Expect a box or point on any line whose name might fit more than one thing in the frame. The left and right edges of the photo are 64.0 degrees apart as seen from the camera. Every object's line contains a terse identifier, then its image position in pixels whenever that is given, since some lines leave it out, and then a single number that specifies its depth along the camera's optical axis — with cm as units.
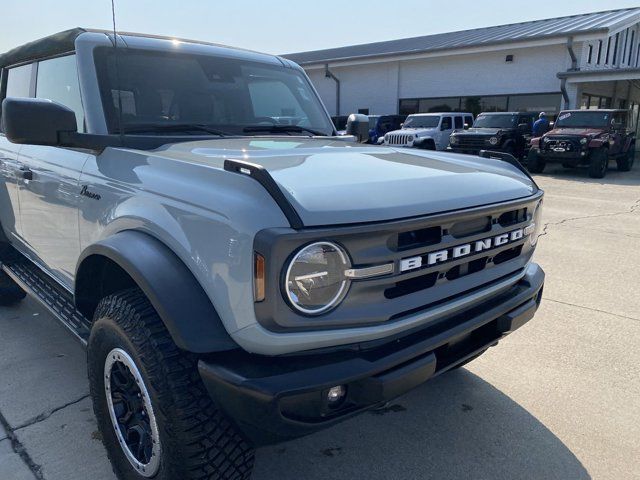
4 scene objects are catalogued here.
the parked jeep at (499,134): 1659
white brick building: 1994
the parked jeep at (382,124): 2078
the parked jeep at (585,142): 1457
